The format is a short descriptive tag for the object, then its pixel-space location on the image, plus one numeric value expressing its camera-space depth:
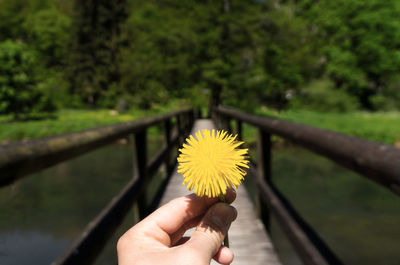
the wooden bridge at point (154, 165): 0.74
